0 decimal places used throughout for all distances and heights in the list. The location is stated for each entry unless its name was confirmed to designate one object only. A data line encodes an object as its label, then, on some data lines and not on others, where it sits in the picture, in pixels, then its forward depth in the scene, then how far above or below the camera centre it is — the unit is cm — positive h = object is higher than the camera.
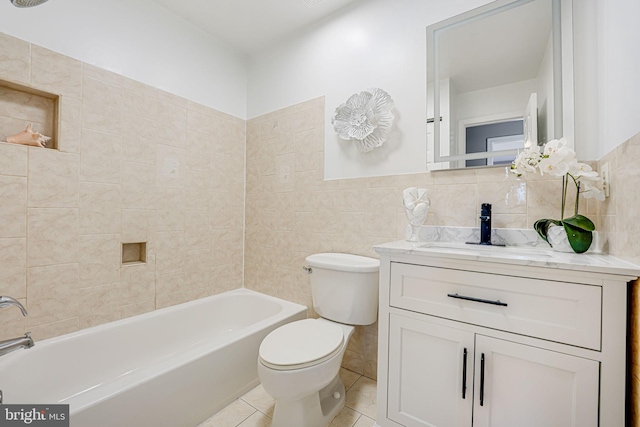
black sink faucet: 125 -4
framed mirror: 121 +67
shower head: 98 +78
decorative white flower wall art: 161 +60
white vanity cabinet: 77 -43
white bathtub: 107 -77
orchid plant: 98 +15
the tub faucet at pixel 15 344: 92 -46
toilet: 110 -60
